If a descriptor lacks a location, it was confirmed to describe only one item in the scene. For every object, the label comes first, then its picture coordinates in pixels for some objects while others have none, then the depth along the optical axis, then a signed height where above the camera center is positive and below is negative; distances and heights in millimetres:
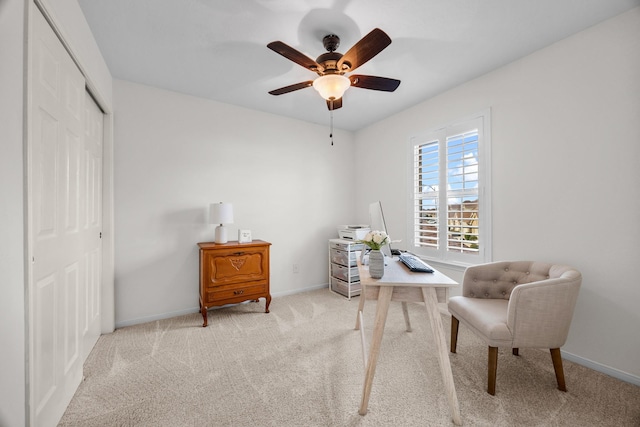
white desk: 1539 -555
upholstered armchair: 1703 -738
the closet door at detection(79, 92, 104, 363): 2054 -87
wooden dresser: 2842 -701
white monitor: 2141 -64
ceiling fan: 1644 +1067
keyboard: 1846 -400
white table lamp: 3012 -41
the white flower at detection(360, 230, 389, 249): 1745 -188
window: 2758 +226
